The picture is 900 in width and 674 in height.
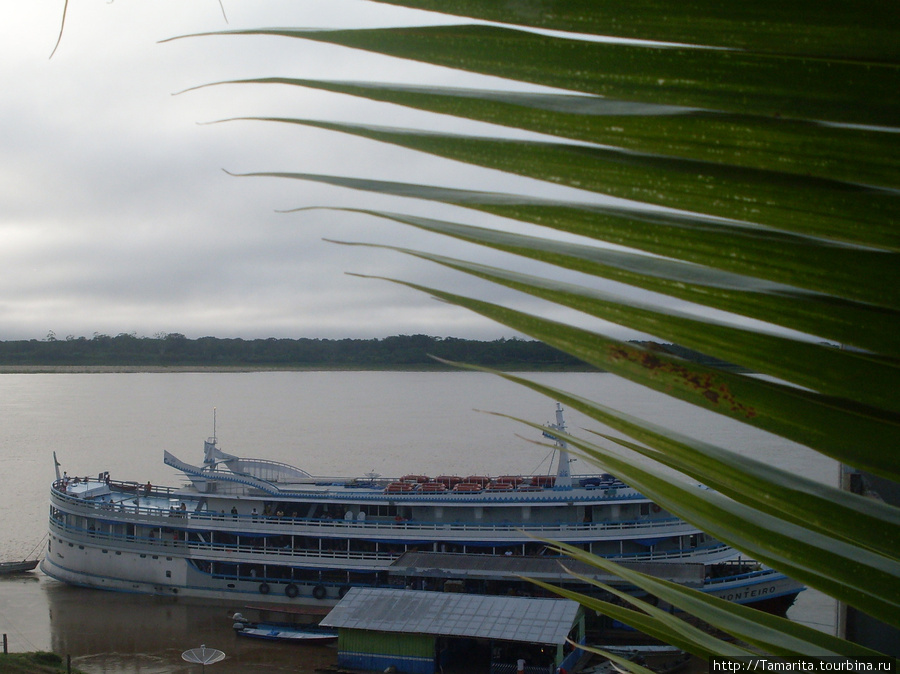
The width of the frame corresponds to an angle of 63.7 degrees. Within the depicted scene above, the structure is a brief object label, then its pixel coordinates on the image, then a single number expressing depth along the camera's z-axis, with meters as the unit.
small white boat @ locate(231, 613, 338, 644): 23.31
